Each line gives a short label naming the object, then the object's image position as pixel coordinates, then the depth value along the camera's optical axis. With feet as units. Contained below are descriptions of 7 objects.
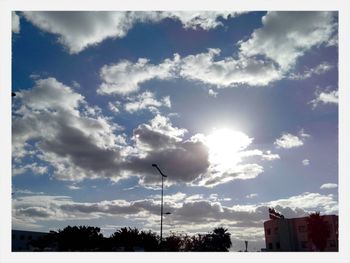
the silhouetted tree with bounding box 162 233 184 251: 239.50
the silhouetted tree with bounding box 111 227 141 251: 213.87
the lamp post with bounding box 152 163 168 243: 118.73
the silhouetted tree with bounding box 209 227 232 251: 299.91
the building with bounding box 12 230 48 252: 304.58
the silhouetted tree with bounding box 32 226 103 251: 190.49
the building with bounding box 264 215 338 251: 237.25
